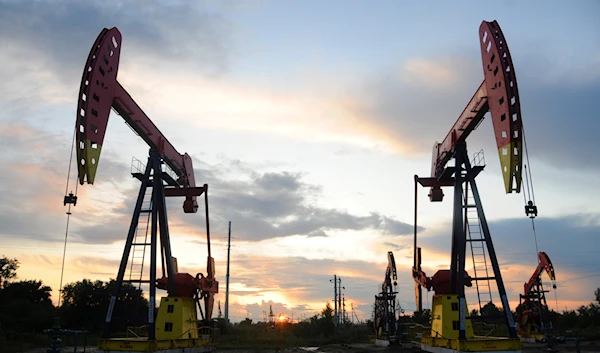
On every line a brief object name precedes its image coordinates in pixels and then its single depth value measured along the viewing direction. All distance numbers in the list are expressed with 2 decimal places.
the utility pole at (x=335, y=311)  43.76
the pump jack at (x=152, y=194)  13.95
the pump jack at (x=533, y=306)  30.33
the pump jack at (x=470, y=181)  13.47
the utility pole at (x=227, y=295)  42.68
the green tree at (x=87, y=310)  42.84
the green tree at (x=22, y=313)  37.12
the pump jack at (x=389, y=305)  28.19
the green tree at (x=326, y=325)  44.12
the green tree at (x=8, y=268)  47.62
